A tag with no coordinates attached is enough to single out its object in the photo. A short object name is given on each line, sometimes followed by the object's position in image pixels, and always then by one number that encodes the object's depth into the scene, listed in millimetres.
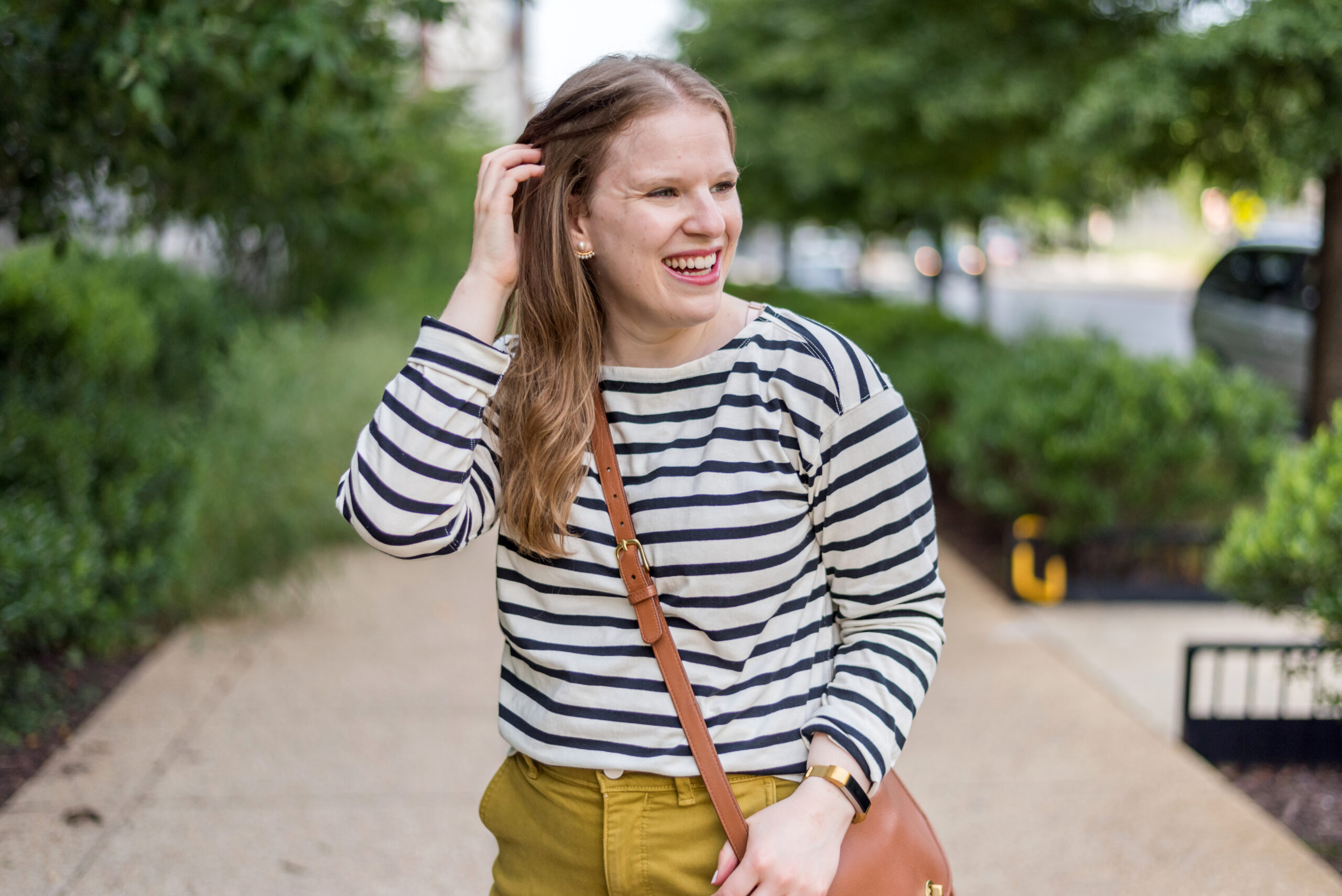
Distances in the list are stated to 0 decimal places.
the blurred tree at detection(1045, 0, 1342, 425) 4746
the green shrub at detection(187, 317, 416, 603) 5719
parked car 11945
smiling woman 1597
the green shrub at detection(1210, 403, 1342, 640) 3652
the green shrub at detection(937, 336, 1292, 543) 6219
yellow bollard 6281
